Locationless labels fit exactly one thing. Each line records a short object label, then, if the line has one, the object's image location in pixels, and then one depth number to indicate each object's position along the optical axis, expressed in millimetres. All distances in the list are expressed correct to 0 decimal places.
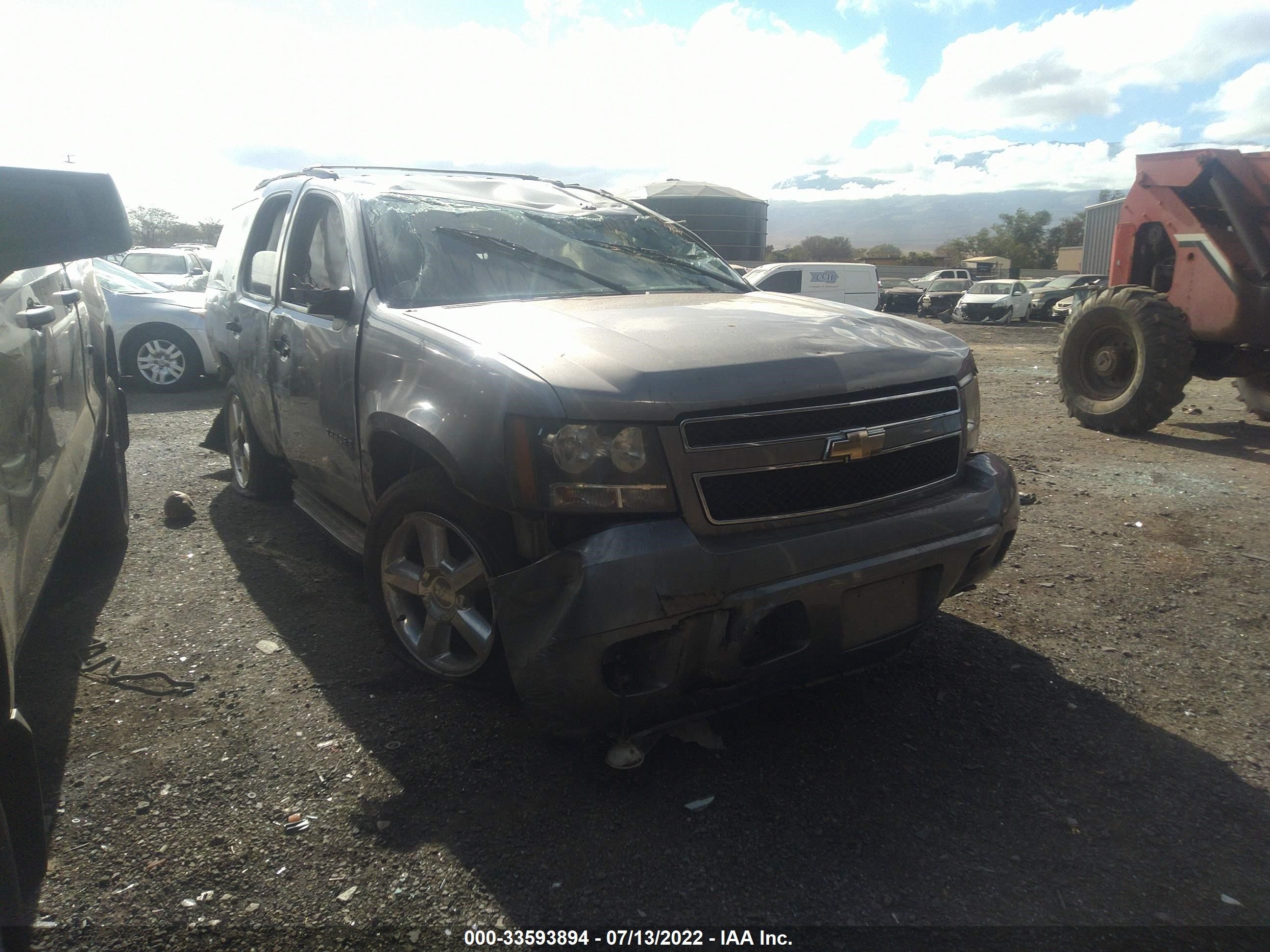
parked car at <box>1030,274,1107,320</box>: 31266
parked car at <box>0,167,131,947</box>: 1910
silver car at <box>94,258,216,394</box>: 10266
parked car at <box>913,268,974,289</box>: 41531
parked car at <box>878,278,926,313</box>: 35312
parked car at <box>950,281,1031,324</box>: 30219
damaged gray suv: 2307
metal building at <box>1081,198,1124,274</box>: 41750
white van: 19047
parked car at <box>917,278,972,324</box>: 33700
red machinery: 7414
